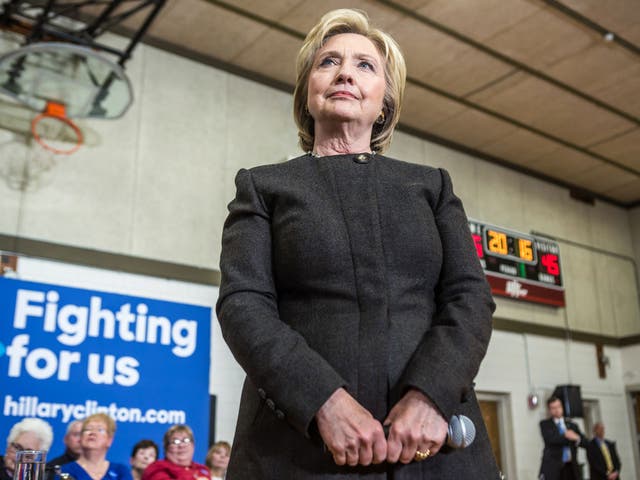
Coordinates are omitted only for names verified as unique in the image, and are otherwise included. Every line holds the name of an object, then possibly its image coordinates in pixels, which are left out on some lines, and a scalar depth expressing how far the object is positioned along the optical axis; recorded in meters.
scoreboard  8.77
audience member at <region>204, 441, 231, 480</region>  5.64
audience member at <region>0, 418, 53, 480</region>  4.71
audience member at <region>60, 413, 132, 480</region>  4.11
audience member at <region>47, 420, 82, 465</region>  5.07
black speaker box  9.15
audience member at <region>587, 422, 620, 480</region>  8.69
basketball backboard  5.15
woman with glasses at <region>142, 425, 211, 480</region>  4.65
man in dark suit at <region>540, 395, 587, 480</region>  7.89
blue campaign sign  5.54
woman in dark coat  0.91
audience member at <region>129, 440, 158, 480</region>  5.56
